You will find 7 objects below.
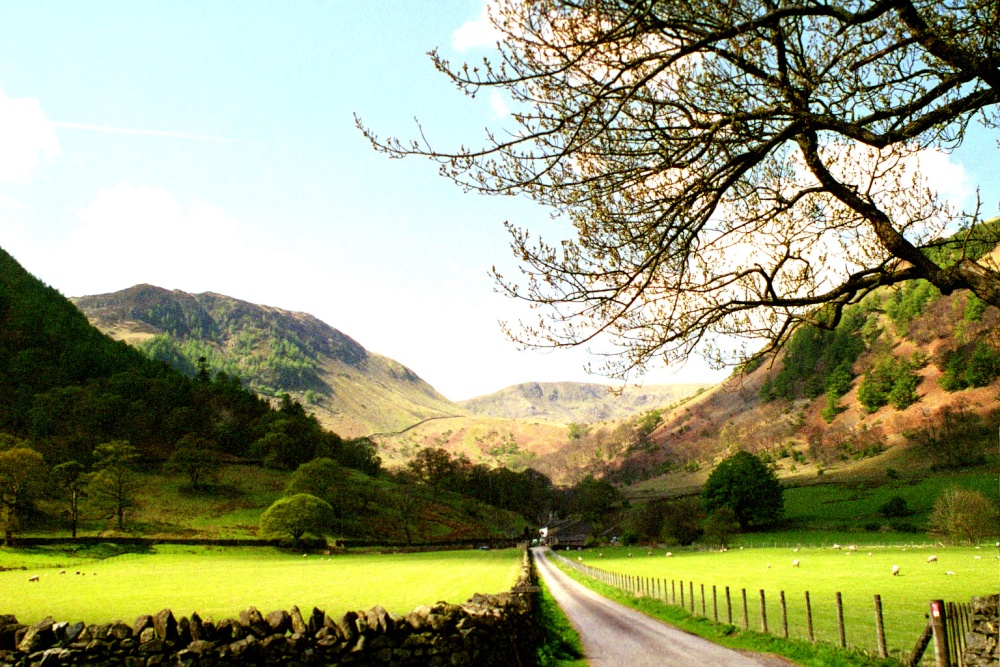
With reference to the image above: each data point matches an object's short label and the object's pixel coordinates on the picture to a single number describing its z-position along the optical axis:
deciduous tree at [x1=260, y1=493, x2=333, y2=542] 92.50
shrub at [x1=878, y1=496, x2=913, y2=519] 110.06
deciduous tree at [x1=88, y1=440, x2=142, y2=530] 88.25
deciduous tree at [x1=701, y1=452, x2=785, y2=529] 120.38
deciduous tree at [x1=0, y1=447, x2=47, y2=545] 69.06
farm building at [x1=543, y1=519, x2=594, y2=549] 146.38
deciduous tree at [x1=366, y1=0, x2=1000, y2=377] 8.91
